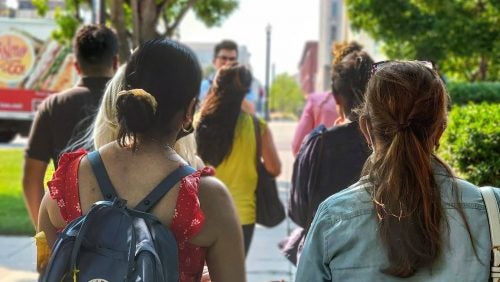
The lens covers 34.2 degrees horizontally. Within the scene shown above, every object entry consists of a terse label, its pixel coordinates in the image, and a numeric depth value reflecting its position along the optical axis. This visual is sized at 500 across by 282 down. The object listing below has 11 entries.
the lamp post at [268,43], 42.53
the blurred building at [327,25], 85.57
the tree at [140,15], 11.90
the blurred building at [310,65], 116.12
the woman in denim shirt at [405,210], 2.16
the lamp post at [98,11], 10.39
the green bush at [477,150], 5.41
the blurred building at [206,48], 68.07
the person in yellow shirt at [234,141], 4.93
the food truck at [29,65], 24.45
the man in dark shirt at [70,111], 4.22
